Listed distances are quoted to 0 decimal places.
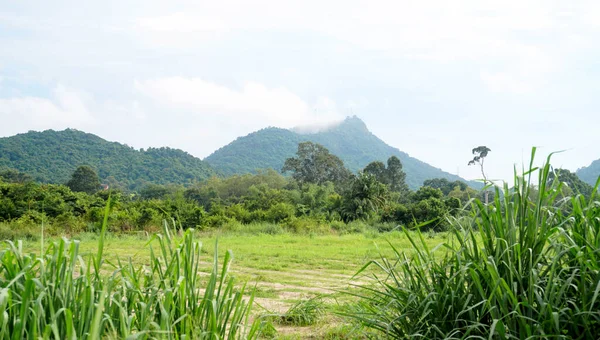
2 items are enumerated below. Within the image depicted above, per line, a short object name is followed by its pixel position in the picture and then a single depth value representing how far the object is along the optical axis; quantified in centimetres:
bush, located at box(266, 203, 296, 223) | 2620
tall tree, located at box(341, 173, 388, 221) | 2956
